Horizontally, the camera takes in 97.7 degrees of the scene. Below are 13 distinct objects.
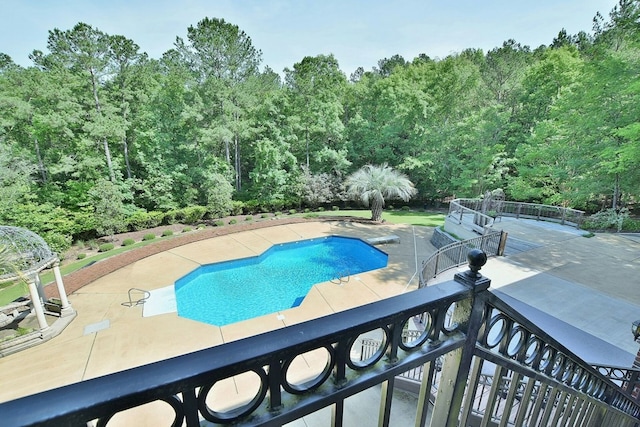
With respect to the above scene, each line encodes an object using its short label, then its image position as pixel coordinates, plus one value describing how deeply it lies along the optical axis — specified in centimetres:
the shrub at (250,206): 2092
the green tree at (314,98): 2162
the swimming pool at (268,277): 940
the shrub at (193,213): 1825
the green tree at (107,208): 1452
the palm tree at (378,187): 1752
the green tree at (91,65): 1527
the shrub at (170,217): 1794
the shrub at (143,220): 1666
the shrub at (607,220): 1202
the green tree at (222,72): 1886
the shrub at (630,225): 1197
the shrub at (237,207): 2014
